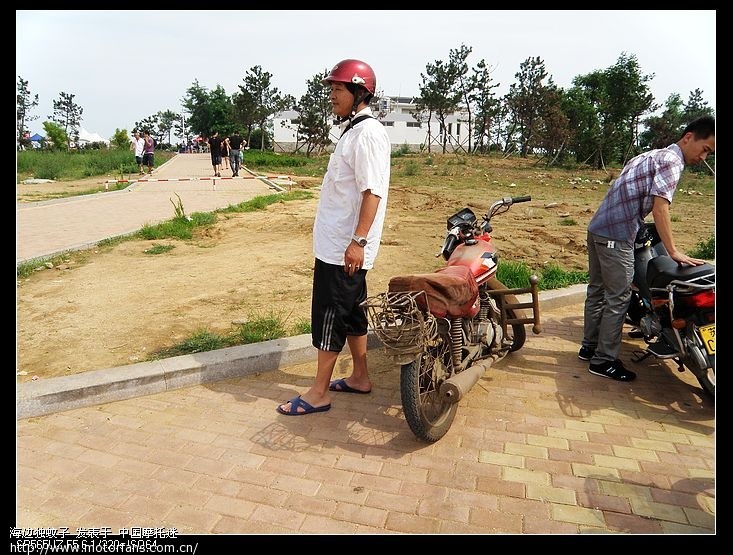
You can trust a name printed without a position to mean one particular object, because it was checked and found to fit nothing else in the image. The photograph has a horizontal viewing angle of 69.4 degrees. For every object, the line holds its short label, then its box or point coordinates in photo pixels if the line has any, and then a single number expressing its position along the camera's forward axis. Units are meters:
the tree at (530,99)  33.31
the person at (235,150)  21.67
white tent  54.69
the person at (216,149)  20.89
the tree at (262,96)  37.34
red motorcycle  2.75
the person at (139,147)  22.56
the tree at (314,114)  34.25
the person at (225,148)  23.17
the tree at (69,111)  57.56
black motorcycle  3.21
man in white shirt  2.95
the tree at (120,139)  49.60
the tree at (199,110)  60.81
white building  53.12
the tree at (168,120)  71.94
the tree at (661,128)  27.36
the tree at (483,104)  39.31
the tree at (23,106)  43.84
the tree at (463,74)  39.00
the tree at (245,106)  37.66
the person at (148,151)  23.25
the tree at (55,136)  44.16
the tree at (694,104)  35.84
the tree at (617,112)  26.19
